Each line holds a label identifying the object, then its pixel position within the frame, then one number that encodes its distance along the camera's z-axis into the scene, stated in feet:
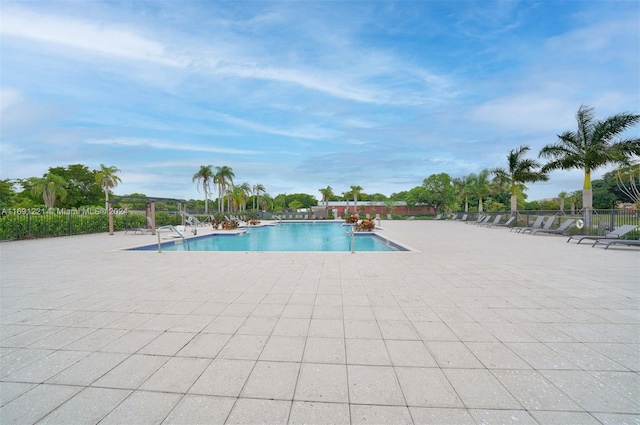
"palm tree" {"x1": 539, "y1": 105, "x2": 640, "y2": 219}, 38.11
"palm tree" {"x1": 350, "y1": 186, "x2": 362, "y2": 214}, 137.49
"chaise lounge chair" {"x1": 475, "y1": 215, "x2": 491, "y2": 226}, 66.66
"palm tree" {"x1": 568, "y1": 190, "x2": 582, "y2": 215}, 165.10
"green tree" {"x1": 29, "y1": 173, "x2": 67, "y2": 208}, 95.50
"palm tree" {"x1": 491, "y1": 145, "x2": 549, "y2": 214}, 60.95
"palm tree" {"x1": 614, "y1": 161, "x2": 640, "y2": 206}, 76.52
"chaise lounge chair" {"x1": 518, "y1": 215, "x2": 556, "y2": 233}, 42.07
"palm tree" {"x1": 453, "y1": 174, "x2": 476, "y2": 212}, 100.08
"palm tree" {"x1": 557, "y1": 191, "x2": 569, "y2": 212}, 177.78
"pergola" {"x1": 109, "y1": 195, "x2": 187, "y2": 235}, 45.28
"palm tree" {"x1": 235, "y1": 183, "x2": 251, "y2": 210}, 138.84
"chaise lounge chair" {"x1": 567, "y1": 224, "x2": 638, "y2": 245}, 27.86
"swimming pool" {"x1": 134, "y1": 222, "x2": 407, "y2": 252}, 35.45
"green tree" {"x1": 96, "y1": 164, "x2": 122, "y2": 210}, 103.84
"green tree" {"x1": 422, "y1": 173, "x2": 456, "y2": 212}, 128.88
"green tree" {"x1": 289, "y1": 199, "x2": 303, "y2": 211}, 209.28
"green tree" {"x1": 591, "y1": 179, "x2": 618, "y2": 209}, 123.44
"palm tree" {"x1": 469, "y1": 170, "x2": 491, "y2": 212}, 89.85
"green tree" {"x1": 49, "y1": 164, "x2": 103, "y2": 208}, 112.98
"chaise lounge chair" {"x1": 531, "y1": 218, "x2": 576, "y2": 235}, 37.88
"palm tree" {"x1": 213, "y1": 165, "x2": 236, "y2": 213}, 115.34
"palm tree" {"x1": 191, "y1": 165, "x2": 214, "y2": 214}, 113.91
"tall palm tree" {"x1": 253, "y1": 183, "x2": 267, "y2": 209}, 148.24
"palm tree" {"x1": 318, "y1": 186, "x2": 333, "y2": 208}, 161.27
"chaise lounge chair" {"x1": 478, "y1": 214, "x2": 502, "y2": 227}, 60.35
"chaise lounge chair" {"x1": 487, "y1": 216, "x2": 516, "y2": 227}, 55.34
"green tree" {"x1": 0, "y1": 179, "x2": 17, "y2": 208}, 75.90
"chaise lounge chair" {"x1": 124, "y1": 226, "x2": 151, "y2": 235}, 48.29
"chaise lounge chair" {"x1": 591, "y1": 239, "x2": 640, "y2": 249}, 25.07
